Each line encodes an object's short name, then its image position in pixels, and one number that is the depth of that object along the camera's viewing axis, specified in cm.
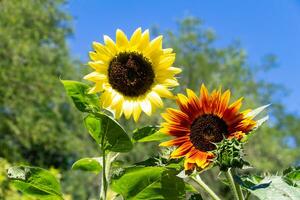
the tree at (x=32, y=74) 1310
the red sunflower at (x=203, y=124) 78
